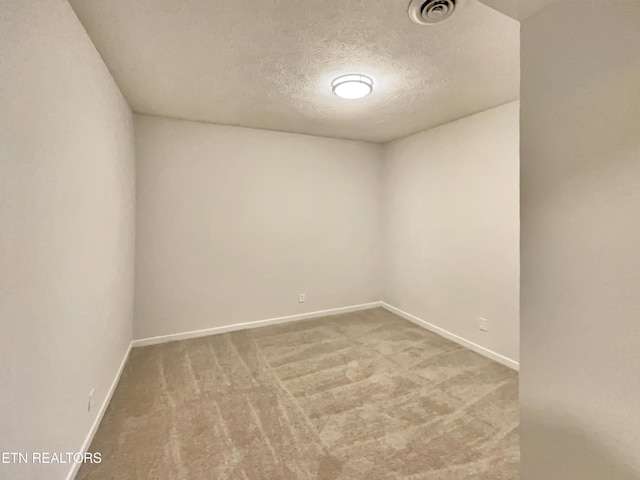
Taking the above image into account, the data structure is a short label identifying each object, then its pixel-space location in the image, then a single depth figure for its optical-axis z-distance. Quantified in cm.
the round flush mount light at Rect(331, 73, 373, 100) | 215
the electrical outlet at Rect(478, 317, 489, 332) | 292
